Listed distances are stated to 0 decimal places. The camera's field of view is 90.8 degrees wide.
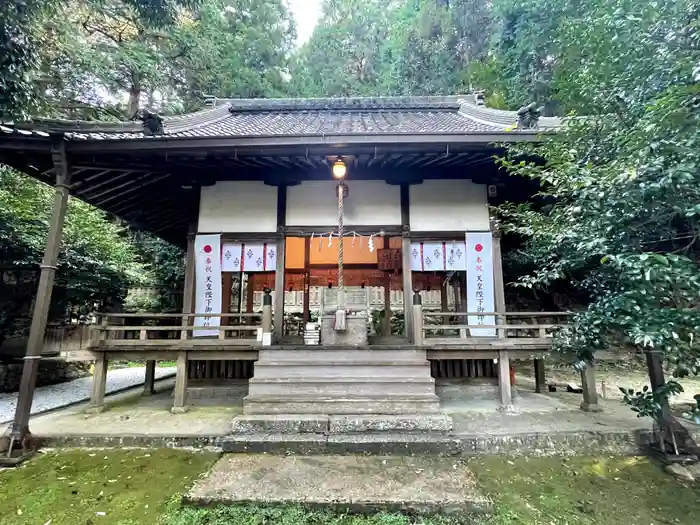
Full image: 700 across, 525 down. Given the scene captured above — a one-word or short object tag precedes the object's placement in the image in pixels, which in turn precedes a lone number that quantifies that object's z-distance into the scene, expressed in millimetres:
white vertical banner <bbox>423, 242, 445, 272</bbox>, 6312
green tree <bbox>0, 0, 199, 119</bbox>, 5219
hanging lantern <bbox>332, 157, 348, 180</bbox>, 5297
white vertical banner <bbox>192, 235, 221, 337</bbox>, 6285
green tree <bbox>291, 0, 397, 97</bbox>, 19984
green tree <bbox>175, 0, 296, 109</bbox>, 16031
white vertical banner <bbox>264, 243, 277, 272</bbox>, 6301
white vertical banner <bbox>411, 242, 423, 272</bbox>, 6301
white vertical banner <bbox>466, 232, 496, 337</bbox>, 6148
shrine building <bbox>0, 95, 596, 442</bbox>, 4816
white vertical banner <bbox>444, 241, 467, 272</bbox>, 6289
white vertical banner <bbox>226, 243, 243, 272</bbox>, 6355
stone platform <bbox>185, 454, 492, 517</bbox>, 2906
